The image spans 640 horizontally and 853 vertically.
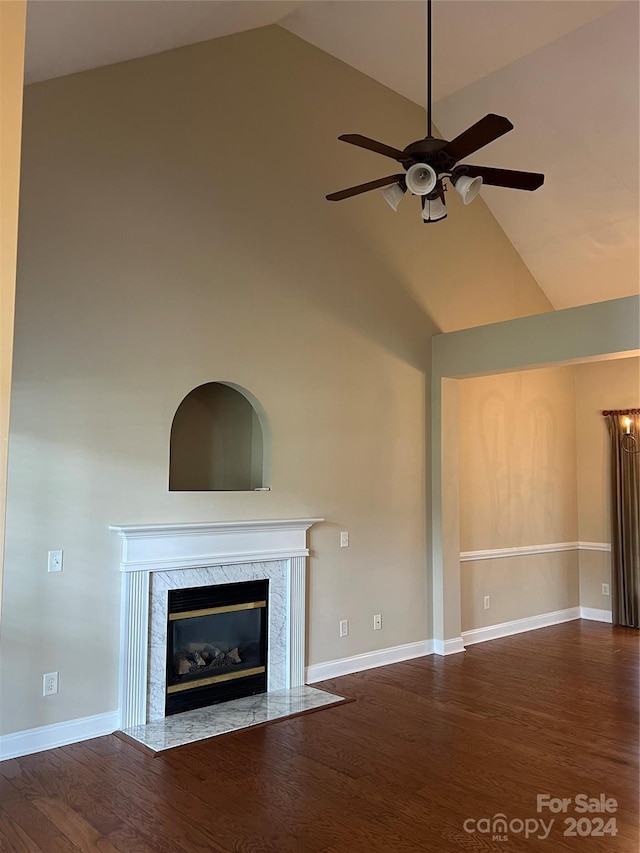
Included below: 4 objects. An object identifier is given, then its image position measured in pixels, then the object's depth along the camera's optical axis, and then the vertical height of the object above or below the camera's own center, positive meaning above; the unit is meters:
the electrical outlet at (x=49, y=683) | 3.60 -1.09
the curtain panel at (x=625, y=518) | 6.82 -0.33
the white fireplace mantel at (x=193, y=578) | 3.91 -0.61
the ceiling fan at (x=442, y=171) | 3.15 +1.58
